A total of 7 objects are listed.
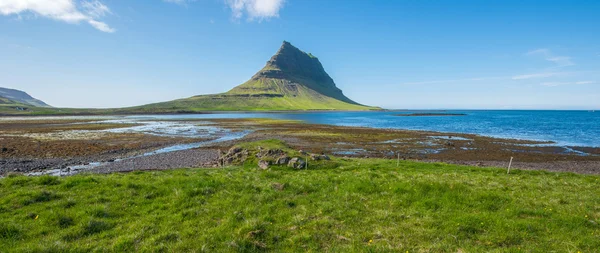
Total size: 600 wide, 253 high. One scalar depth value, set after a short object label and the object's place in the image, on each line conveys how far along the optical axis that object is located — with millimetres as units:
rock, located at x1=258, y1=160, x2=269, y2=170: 24197
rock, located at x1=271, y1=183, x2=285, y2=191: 14661
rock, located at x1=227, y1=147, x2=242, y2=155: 31852
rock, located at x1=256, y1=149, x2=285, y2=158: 27172
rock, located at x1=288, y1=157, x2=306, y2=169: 23344
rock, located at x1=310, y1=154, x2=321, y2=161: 25988
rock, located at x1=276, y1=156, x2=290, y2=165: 24447
